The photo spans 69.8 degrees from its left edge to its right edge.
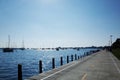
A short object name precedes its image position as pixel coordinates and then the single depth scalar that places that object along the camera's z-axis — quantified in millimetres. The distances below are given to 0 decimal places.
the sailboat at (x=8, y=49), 74327
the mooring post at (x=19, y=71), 6293
